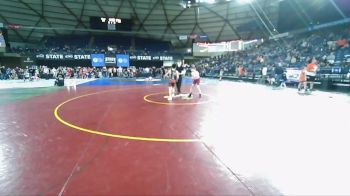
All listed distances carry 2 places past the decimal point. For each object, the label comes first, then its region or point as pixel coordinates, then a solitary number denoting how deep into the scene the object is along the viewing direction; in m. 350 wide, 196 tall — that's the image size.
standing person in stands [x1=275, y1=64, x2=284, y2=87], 18.47
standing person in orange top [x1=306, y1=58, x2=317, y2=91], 14.11
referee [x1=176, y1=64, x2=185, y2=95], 12.19
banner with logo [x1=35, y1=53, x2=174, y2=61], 37.91
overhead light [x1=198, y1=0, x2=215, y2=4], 31.85
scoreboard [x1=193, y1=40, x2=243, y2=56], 43.68
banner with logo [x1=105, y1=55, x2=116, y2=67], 40.72
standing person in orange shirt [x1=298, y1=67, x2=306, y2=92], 14.20
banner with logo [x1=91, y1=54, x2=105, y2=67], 40.00
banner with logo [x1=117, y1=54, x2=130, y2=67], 41.44
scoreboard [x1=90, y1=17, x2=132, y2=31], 41.03
